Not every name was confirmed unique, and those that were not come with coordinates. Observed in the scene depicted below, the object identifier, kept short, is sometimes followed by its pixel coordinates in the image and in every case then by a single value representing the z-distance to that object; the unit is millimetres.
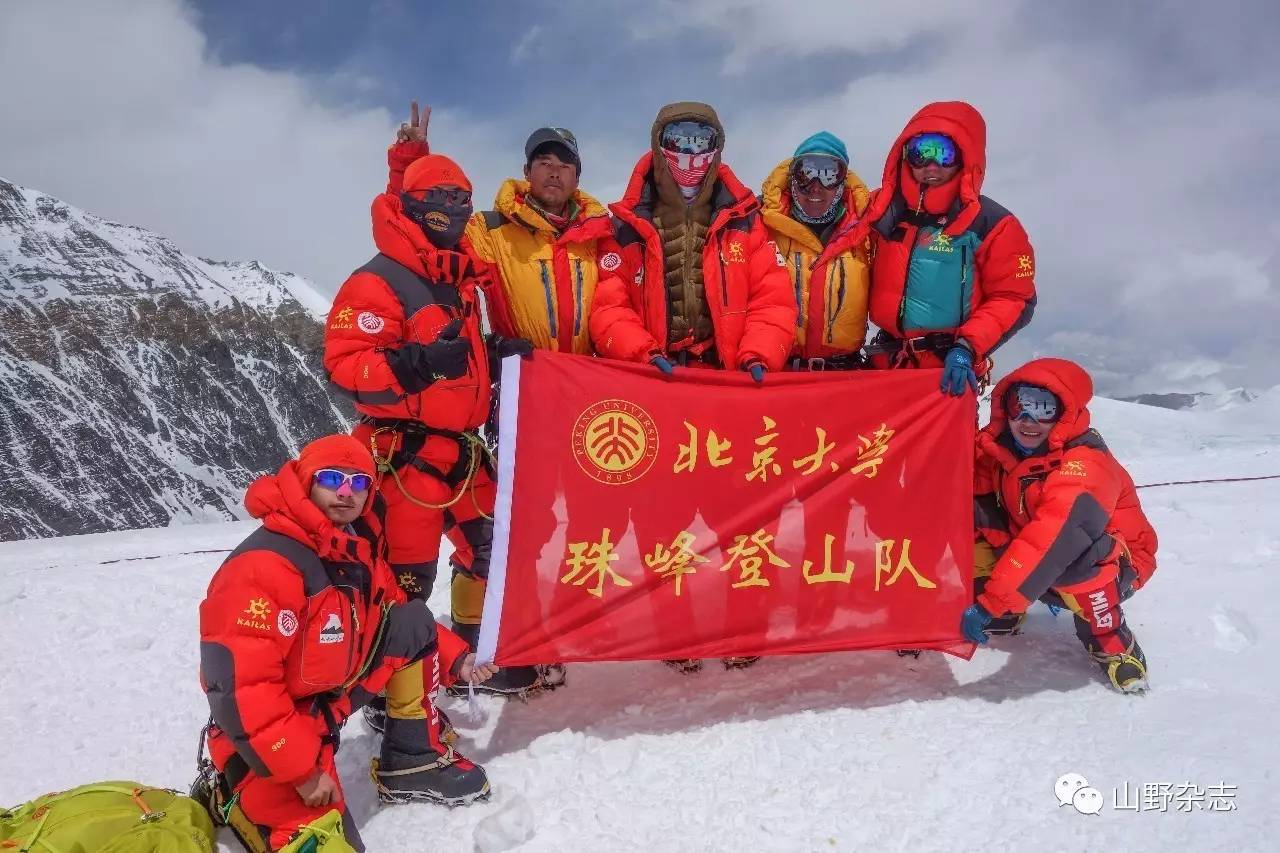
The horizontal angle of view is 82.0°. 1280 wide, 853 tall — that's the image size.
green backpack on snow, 2621
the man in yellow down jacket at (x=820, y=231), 4727
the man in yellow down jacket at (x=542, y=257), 4652
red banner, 4172
